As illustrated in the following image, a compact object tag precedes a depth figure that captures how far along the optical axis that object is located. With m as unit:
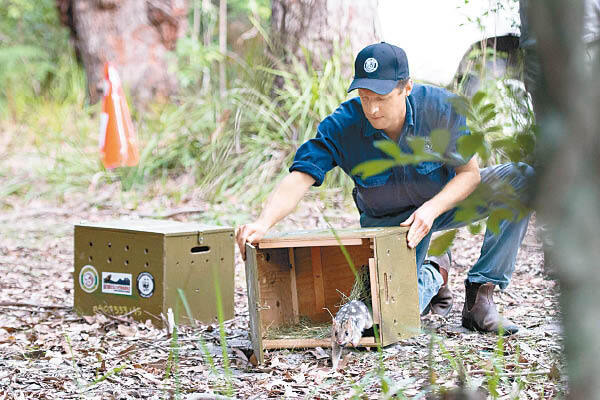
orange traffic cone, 12.27
